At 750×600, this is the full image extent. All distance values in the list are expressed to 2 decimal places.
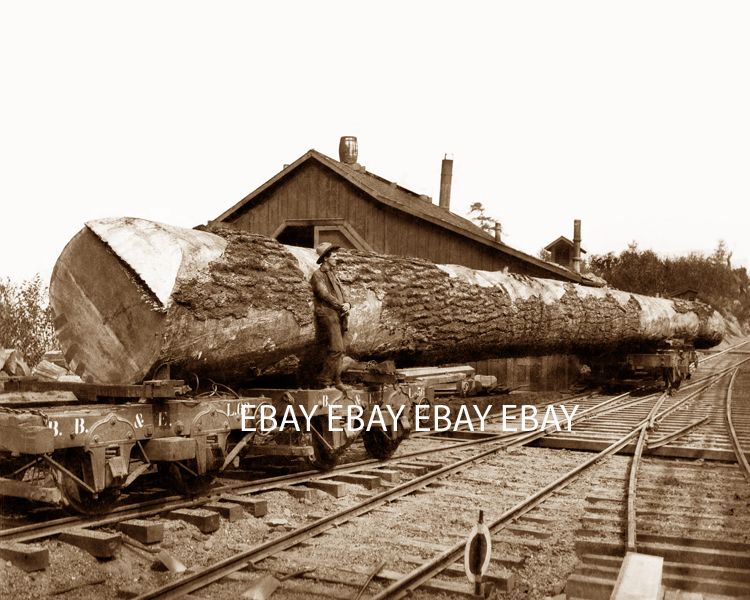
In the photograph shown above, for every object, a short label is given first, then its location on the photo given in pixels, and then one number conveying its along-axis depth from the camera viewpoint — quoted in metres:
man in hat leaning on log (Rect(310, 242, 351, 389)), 7.15
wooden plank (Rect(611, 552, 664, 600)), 3.51
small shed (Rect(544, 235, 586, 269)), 30.47
